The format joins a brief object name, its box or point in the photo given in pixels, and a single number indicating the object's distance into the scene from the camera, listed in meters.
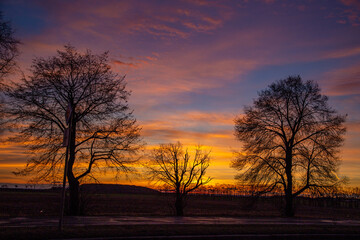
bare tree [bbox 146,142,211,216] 28.83
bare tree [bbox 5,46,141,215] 20.33
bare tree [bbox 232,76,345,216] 26.33
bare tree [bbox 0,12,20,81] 13.61
